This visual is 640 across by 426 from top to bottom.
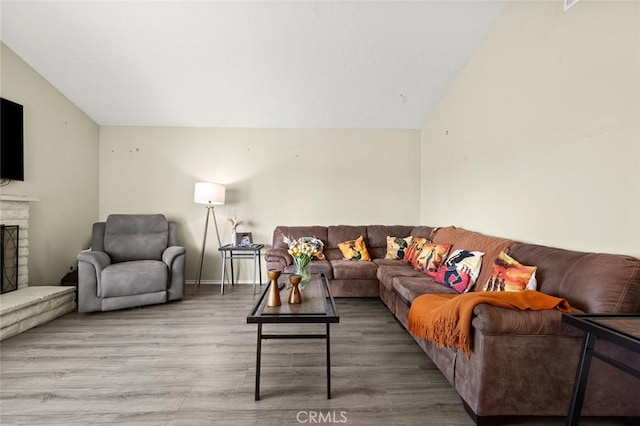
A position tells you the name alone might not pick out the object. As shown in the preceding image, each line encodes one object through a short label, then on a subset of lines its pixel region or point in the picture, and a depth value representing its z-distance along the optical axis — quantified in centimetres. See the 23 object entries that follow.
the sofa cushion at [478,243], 227
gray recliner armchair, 297
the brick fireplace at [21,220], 285
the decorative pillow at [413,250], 340
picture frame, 418
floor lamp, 377
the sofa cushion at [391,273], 291
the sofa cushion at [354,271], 345
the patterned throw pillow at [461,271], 231
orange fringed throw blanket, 146
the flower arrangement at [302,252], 227
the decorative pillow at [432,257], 292
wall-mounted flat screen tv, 281
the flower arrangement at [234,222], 412
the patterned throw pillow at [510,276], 181
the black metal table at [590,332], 112
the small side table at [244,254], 379
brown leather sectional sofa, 140
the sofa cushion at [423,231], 369
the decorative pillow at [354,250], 383
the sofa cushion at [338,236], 404
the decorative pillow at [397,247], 384
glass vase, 231
